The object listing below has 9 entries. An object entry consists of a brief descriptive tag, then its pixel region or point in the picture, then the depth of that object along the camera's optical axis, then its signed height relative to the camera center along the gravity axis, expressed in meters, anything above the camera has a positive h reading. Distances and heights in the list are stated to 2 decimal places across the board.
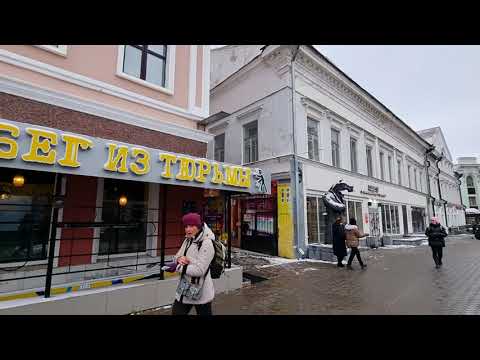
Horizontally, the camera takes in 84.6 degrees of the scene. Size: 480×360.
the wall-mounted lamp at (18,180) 4.85 +0.68
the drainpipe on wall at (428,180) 27.61 +4.14
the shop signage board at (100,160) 3.62 +0.97
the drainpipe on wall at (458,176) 42.89 +6.86
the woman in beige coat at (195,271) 3.01 -0.60
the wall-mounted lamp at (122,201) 6.18 +0.39
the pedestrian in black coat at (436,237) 8.87 -0.61
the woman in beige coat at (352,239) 9.12 -0.72
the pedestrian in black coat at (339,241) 9.46 -0.82
